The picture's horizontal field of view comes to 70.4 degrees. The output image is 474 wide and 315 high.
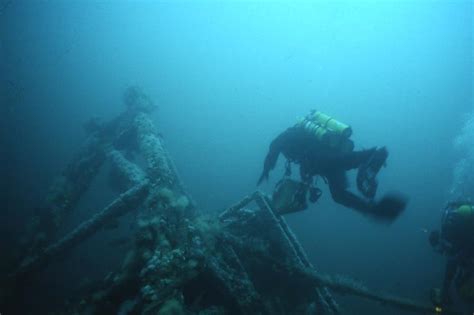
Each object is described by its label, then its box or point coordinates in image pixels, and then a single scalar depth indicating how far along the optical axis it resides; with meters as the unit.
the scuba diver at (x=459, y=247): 5.84
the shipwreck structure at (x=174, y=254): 3.37
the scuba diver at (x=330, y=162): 4.52
